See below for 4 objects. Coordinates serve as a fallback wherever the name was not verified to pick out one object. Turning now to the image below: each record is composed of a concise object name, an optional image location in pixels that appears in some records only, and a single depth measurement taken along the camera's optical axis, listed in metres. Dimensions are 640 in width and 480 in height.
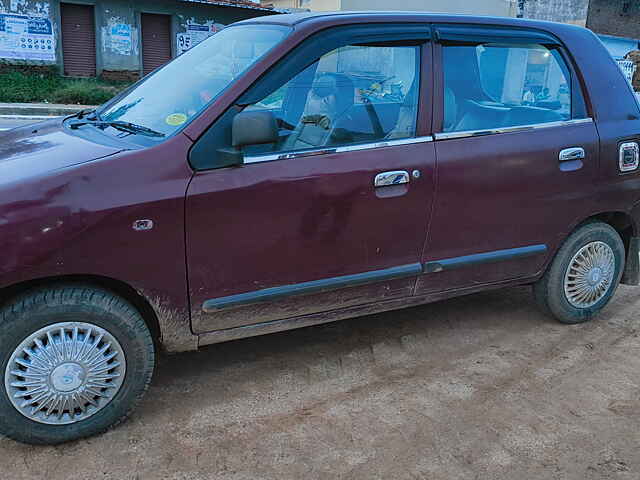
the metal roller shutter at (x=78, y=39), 21.39
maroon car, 2.73
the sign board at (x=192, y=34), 23.58
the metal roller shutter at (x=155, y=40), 22.94
